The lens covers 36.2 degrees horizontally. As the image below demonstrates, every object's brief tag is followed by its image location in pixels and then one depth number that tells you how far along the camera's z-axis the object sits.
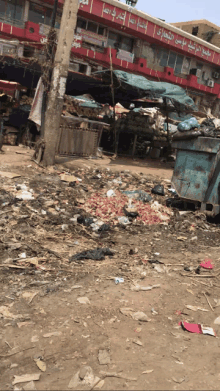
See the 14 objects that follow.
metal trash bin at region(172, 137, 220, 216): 5.83
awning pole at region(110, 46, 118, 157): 12.05
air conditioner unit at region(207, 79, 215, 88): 28.28
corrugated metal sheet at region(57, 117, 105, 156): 9.25
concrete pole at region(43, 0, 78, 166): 7.55
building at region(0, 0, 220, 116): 18.72
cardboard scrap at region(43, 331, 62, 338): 2.60
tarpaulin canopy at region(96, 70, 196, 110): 10.56
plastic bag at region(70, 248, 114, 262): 4.16
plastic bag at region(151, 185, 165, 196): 7.30
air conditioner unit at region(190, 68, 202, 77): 26.98
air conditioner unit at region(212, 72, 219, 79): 29.08
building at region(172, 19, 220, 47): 28.81
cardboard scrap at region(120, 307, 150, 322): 2.93
